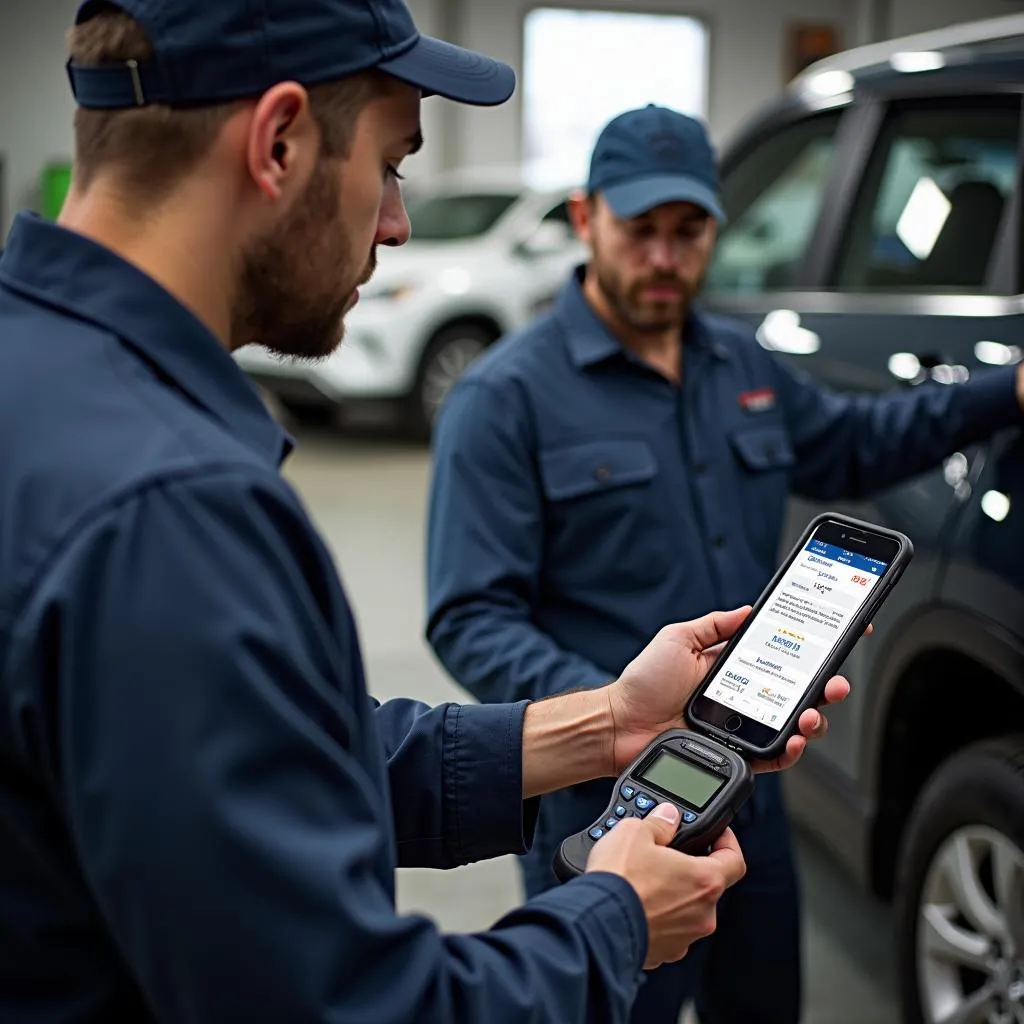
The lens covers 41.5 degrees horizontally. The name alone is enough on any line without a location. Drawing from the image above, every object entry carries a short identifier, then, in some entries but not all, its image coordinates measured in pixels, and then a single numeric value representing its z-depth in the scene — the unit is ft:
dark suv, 6.97
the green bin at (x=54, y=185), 37.29
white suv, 25.39
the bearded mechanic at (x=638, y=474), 6.59
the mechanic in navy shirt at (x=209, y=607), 2.51
